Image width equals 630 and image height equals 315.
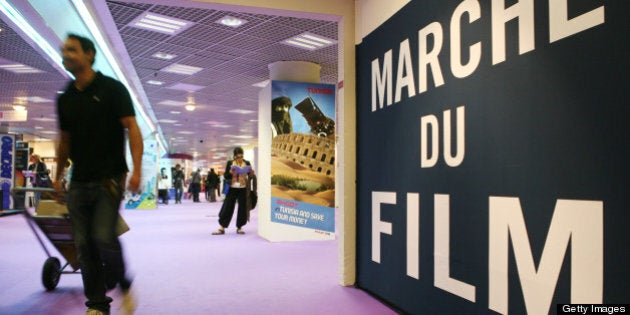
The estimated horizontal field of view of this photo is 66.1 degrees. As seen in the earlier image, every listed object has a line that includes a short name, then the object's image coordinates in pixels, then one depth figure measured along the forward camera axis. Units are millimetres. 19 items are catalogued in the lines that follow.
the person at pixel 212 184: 20656
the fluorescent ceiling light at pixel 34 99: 12906
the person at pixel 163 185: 20281
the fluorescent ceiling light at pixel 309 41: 6992
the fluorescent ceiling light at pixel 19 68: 9297
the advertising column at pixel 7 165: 12586
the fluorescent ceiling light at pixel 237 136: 23020
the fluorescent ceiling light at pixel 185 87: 10820
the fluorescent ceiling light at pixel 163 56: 8117
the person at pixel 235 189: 8203
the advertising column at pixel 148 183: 15727
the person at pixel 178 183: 20297
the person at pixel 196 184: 21594
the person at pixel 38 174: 13617
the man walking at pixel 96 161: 2592
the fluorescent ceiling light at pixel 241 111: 14648
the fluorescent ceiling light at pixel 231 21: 6168
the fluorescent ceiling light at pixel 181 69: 9012
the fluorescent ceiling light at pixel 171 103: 13234
